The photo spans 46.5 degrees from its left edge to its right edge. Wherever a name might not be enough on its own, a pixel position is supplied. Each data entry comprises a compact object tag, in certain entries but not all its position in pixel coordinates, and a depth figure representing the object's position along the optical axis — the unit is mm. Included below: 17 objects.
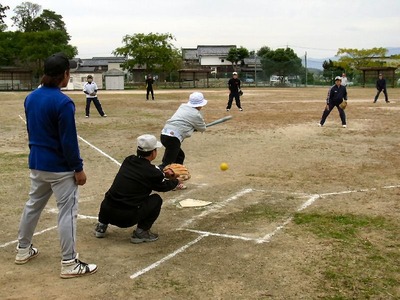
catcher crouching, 5066
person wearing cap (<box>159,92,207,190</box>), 7363
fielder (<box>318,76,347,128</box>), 15430
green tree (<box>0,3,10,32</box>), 65475
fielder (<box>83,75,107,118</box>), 19078
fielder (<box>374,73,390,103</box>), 26078
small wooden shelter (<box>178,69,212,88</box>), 58562
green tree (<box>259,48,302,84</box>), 60906
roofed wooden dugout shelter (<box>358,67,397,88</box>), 54125
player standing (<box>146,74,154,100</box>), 31109
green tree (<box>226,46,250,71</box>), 76688
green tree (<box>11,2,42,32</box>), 72931
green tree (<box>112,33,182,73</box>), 56312
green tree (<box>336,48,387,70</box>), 66200
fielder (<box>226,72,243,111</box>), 21922
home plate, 6648
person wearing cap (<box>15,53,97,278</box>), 4027
